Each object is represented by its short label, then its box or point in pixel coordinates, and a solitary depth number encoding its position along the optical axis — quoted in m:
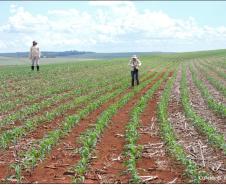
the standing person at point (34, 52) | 30.48
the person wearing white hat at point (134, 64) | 24.78
